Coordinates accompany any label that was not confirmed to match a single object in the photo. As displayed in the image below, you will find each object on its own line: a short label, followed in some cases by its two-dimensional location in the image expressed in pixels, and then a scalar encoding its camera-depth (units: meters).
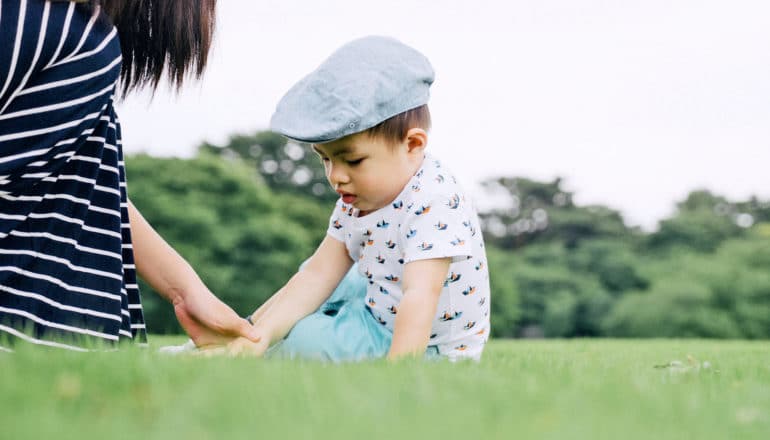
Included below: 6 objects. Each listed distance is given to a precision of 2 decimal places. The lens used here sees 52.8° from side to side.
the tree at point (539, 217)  37.31
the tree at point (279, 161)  33.19
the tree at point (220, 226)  24.64
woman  2.47
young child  2.88
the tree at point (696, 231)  33.59
